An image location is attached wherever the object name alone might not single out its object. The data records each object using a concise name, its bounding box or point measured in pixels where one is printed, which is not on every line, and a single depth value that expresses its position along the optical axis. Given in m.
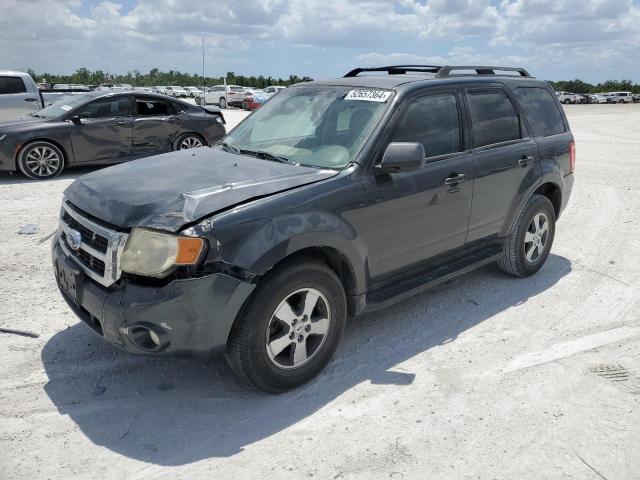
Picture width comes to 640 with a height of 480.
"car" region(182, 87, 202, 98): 54.89
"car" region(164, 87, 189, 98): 54.14
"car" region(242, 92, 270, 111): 33.42
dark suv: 3.04
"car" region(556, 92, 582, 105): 58.56
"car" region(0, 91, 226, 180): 9.52
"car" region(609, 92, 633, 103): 60.41
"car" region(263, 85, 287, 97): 41.69
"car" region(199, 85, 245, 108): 37.50
